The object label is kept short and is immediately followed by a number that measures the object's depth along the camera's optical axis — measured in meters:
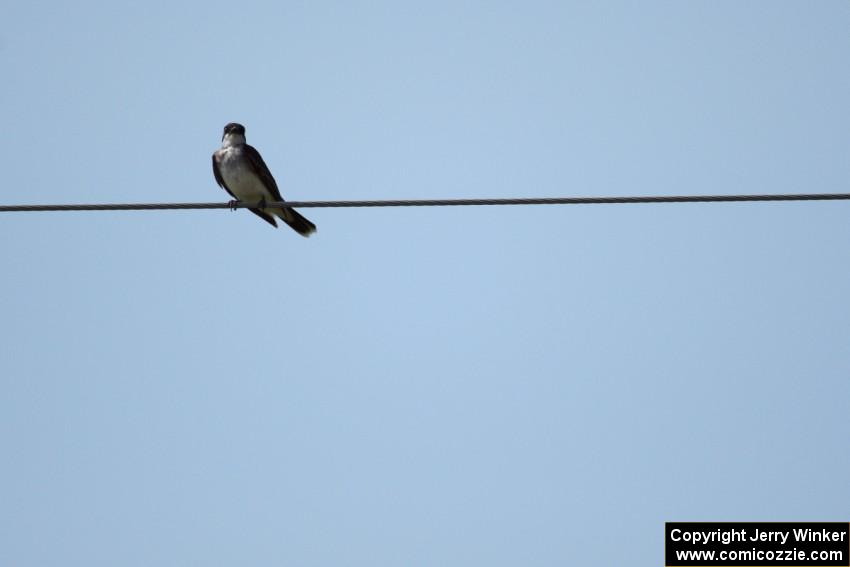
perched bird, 27.84
